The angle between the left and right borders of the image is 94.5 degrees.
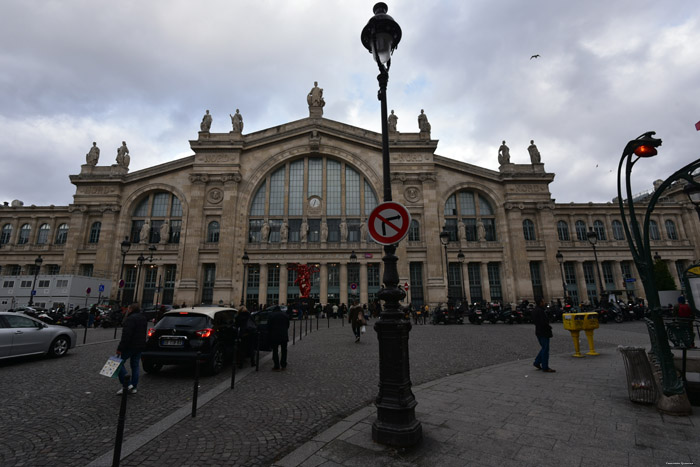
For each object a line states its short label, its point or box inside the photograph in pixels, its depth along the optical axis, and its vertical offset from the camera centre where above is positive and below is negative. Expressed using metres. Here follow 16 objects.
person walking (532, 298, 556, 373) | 7.90 -0.90
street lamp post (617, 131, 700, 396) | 4.89 +0.49
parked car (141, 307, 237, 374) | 7.72 -0.94
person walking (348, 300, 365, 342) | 13.61 -0.85
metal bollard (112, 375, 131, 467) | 3.08 -1.25
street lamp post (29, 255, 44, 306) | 23.81 +2.79
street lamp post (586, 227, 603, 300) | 23.47 +4.24
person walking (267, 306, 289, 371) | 8.59 -0.87
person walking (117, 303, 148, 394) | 6.49 -0.78
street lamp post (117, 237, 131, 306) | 22.43 +3.90
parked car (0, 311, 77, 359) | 9.00 -0.99
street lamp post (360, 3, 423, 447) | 3.96 -0.76
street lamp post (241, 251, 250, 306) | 27.73 +2.13
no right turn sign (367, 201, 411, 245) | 4.42 +1.03
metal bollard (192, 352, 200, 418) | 5.19 -1.54
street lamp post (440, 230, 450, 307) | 22.49 +4.20
